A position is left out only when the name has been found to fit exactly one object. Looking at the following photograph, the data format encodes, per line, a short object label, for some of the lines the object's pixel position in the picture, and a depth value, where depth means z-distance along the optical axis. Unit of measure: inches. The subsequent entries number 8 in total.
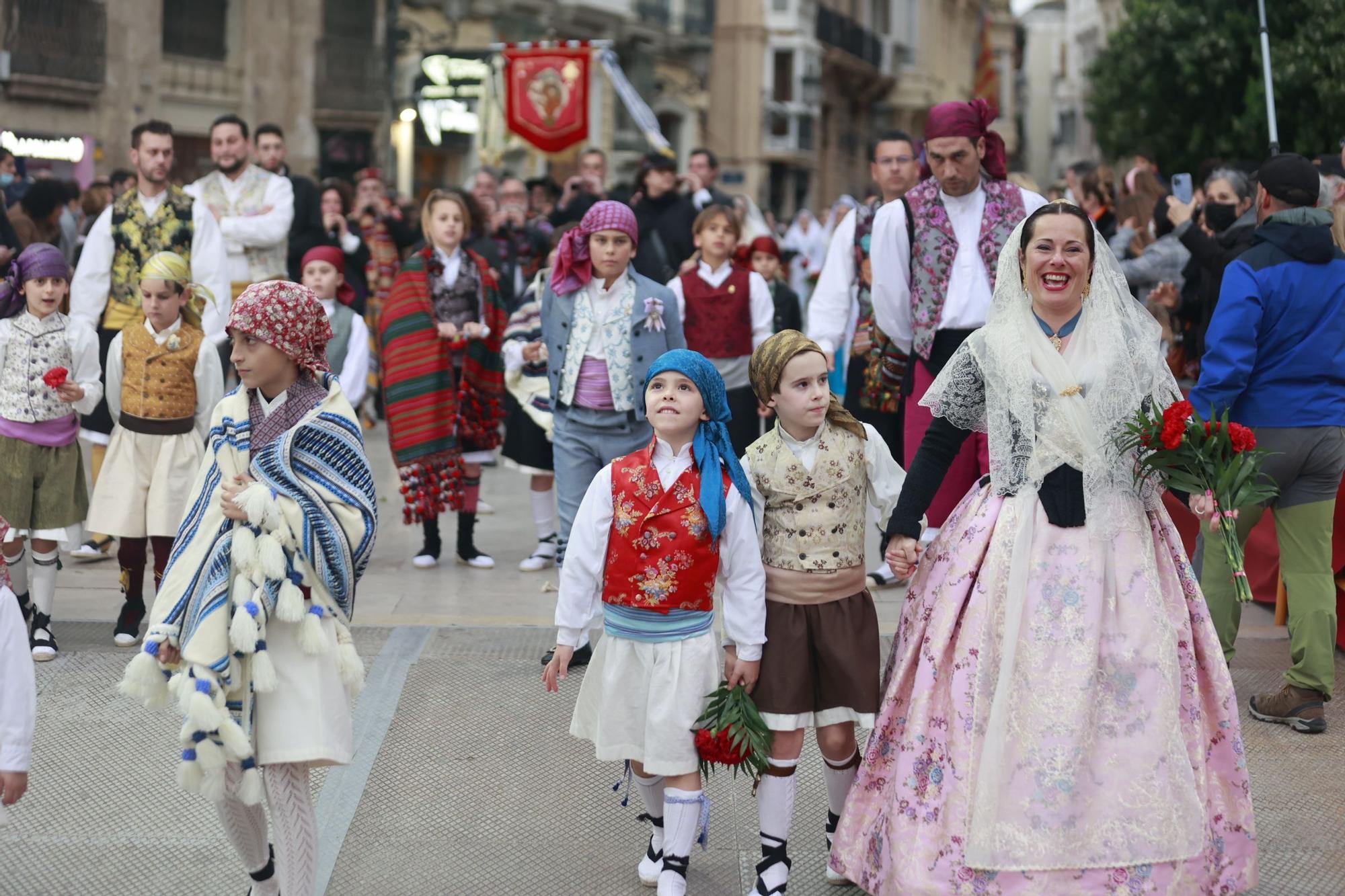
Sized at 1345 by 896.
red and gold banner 725.9
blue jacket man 214.5
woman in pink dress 147.7
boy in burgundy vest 307.7
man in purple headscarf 236.2
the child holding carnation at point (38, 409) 253.4
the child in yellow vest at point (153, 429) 255.3
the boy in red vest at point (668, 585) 161.2
